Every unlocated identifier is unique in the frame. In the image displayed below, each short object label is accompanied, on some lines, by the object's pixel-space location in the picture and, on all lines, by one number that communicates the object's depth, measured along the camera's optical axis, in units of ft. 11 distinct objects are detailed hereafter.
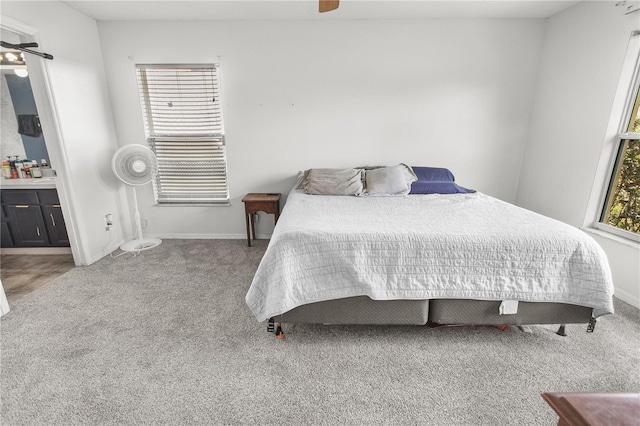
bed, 5.21
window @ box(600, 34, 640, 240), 7.32
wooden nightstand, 10.12
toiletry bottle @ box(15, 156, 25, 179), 9.47
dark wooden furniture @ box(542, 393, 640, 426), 1.61
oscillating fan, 9.44
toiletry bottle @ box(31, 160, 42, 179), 9.58
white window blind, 10.16
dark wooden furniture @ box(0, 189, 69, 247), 9.18
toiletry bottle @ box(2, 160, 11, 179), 9.29
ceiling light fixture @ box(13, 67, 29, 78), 9.32
